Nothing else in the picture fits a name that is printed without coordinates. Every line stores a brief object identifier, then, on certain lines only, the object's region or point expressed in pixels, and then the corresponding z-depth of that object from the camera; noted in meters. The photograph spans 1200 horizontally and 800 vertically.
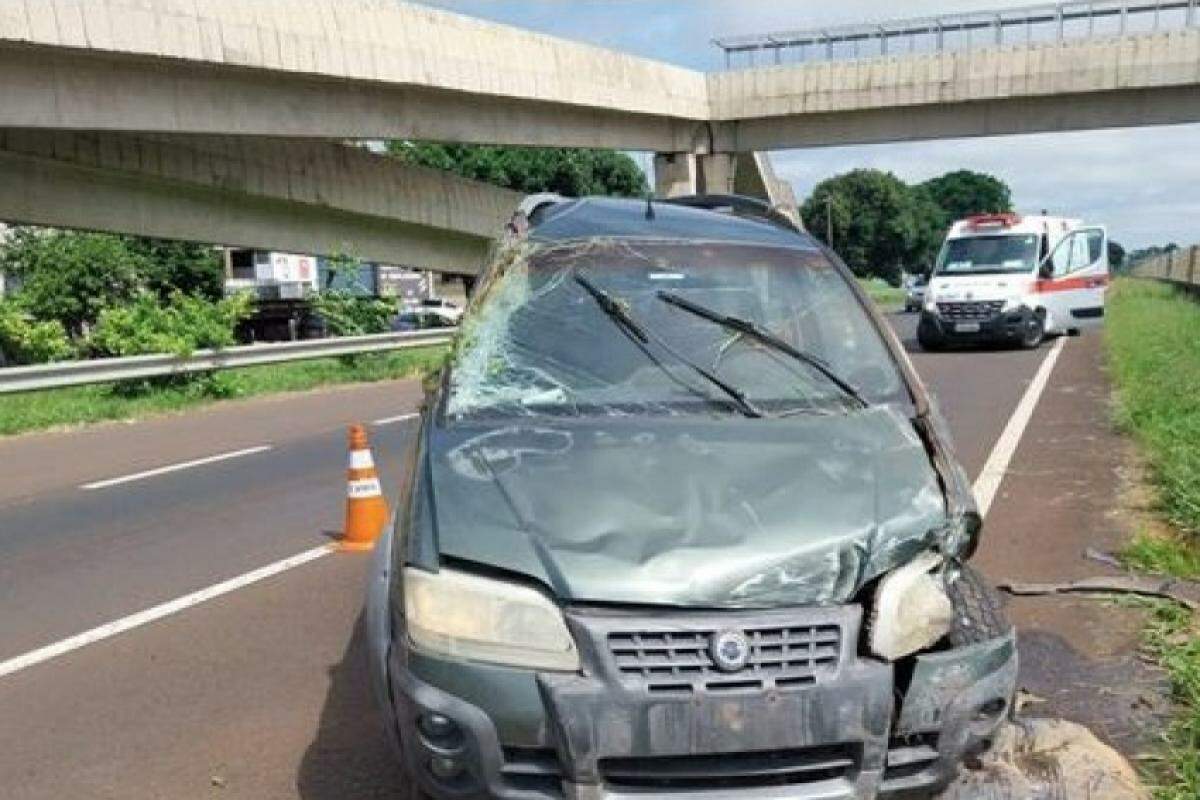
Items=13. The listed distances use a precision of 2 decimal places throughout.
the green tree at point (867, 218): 109.12
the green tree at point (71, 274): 44.09
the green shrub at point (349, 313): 22.25
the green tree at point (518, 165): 65.31
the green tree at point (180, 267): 50.16
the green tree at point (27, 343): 24.98
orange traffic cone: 7.50
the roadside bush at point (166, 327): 17.03
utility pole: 97.56
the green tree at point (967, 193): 144.12
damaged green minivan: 2.86
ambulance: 22.89
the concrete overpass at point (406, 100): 19.64
